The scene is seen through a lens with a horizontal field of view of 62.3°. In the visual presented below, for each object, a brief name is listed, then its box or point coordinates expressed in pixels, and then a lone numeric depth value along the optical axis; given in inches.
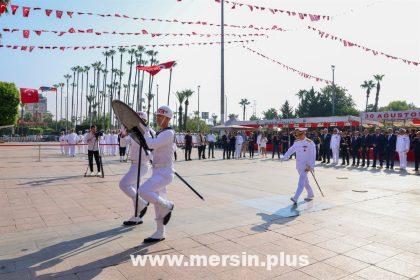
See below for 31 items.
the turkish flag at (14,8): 476.7
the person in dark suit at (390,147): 672.3
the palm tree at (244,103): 4274.1
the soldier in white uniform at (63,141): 1050.4
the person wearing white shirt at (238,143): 952.3
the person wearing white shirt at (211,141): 946.7
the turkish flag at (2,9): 460.2
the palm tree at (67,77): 3636.8
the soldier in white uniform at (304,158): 327.0
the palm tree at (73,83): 3336.6
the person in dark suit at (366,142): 735.1
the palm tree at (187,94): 2874.0
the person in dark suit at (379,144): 694.5
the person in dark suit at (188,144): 833.0
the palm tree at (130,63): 2578.2
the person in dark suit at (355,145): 738.6
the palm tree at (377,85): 2407.2
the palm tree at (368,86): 2788.6
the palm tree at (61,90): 3588.8
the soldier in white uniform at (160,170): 200.2
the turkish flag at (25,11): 485.3
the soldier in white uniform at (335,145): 762.8
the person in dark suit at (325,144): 803.1
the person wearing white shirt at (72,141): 960.3
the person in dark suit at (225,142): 934.9
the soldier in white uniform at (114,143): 1013.2
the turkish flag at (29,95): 1150.0
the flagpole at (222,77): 1138.7
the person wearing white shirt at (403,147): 650.2
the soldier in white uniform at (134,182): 242.4
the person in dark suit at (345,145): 751.7
